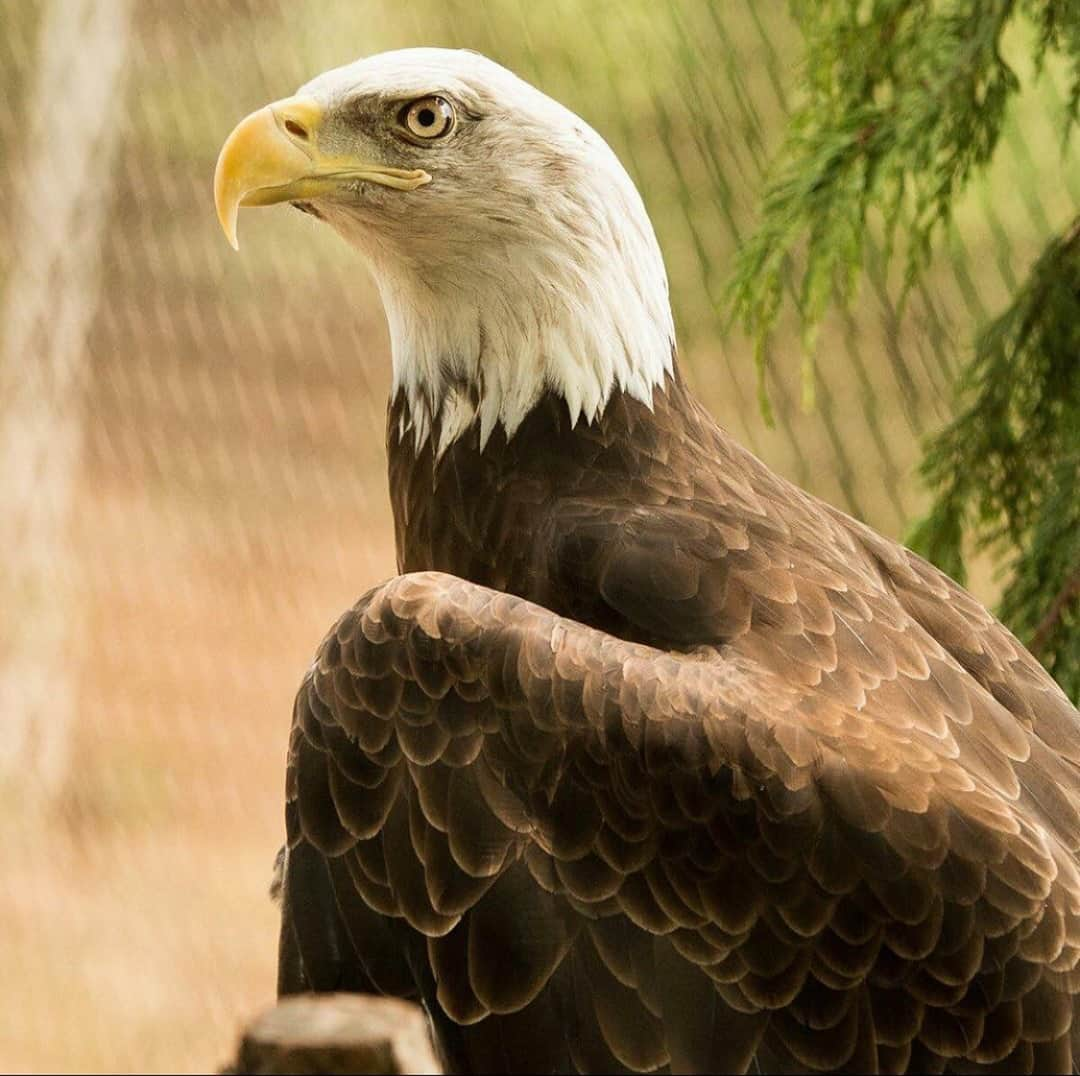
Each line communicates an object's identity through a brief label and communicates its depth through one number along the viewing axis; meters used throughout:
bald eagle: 6.92
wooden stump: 6.18
